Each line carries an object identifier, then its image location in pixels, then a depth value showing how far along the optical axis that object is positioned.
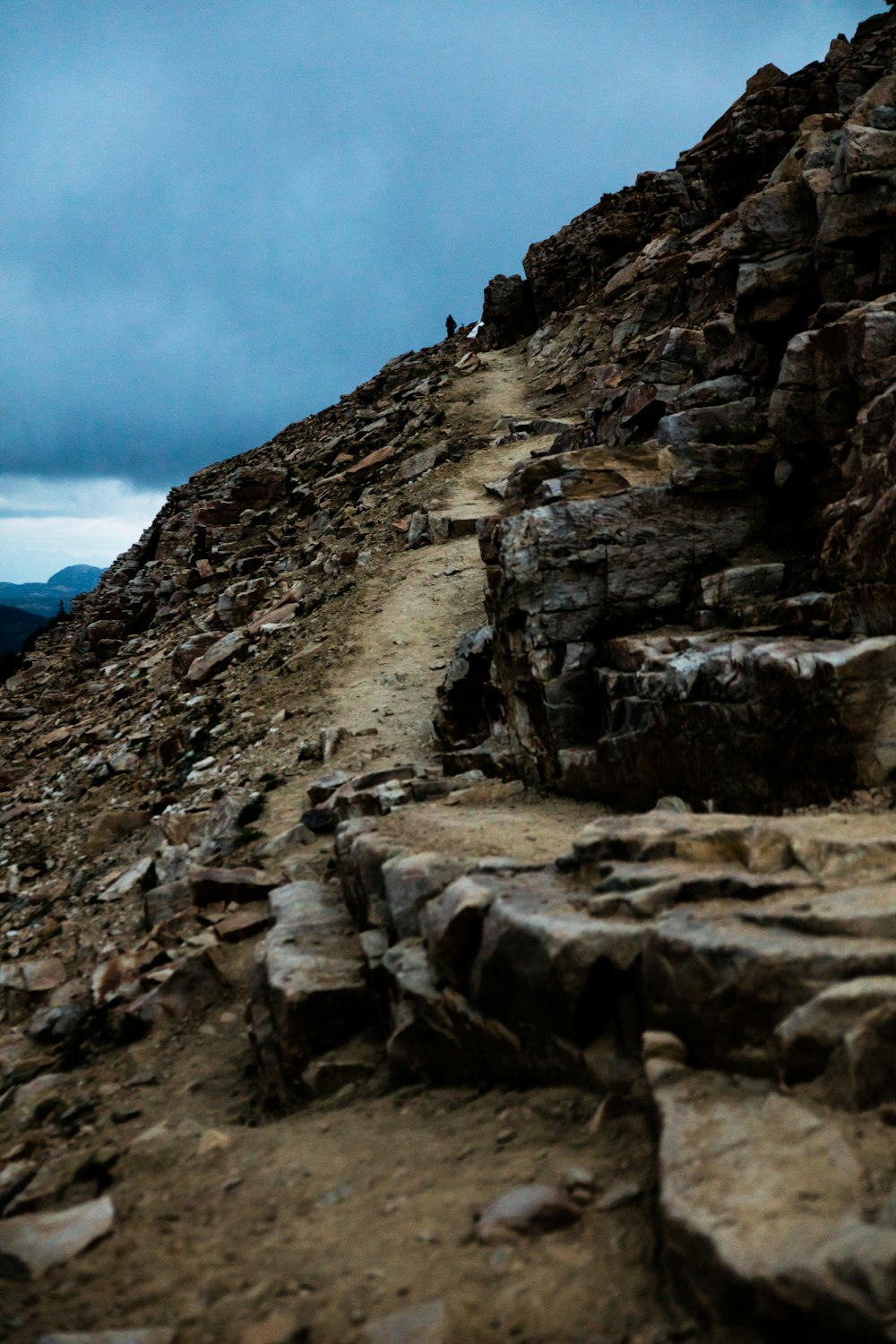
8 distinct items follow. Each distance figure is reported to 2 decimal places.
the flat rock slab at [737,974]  4.23
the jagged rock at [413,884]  6.89
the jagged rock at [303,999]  6.86
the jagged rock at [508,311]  44.78
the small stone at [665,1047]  4.54
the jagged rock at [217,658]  20.84
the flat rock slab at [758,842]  5.38
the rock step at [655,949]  4.24
